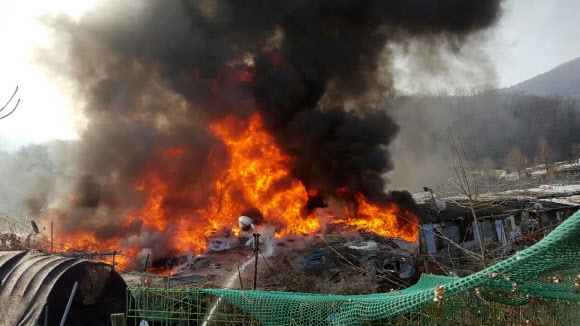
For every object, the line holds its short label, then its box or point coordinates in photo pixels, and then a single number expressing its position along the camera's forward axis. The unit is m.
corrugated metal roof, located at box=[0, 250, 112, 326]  6.45
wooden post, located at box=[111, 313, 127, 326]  4.43
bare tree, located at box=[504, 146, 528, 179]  47.58
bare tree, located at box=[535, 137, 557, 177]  48.74
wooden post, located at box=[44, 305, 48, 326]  6.32
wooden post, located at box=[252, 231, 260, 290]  7.95
